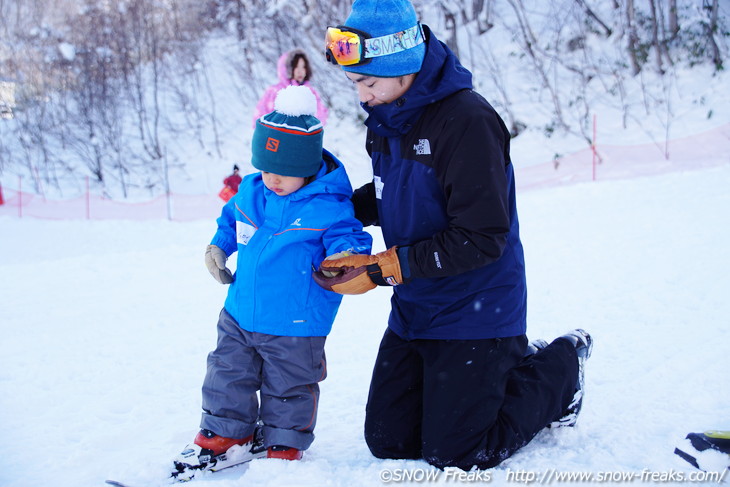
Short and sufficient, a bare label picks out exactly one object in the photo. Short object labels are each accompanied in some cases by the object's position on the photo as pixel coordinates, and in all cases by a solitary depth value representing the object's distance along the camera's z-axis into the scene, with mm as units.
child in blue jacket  2246
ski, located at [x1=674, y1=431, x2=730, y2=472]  1768
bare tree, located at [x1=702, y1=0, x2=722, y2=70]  10625
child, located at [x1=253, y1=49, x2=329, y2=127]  5410
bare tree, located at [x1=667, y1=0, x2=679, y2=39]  11141
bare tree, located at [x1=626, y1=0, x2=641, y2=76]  11562
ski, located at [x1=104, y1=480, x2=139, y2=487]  2002
